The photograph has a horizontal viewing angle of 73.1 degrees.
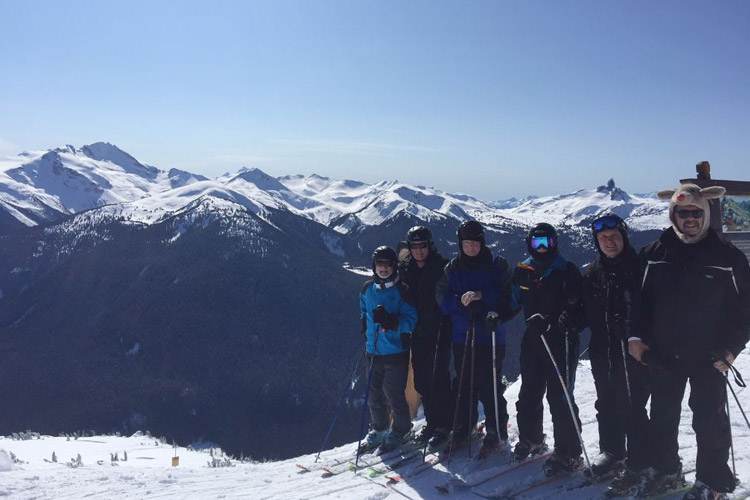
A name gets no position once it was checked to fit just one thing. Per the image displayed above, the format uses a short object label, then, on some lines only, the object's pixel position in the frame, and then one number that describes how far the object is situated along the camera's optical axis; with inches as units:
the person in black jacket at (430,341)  269.3
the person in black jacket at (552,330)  215.8
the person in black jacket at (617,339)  195.6
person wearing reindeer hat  173.8
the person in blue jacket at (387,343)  269.4
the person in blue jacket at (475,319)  242.8
